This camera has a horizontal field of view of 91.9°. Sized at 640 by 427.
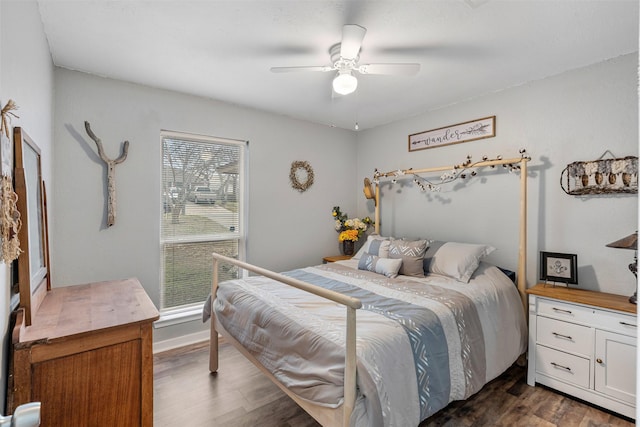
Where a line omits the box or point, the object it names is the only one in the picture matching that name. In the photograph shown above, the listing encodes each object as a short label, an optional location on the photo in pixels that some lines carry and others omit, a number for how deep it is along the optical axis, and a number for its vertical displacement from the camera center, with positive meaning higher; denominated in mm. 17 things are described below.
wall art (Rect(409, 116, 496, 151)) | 3033 +767
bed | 1401 -710
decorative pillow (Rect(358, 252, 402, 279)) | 2760 -542
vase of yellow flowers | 3967 -286
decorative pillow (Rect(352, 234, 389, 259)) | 3037 -428
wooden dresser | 1191 -654
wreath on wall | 3768 +390
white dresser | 1958 -957
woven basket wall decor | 2189 +214
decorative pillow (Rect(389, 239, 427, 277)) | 2777 -448
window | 3029 -45
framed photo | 2357 -486
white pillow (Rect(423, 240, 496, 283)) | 2617 -470
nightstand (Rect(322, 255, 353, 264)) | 3820 -646
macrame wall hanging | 1019 +10
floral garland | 2827 +351
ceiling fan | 1833 +903
